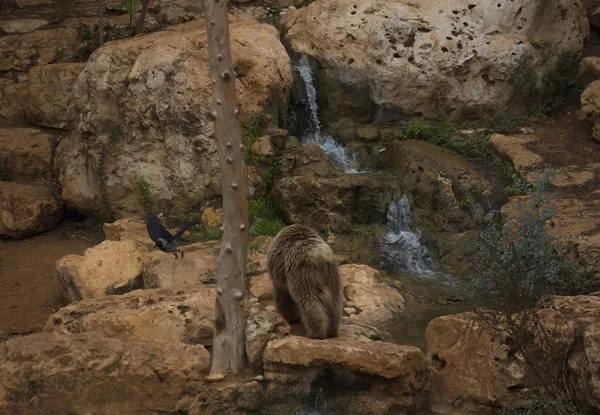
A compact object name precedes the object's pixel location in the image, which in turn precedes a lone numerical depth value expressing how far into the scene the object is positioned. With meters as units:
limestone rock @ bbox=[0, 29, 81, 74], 17.14
